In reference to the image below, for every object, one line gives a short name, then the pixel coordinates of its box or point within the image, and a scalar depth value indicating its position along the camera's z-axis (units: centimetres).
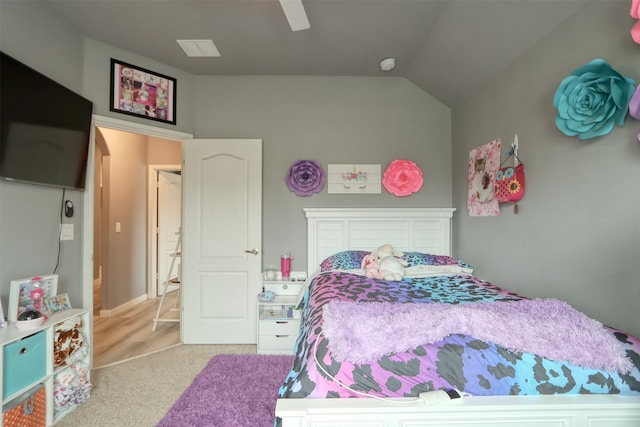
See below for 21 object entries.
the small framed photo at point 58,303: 187
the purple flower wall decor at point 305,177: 294
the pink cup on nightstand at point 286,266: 292
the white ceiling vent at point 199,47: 243
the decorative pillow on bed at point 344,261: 253
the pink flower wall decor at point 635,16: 114
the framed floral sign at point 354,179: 302
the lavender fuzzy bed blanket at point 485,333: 106
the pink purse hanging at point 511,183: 194
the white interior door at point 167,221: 448
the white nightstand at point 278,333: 261
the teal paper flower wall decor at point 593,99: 125
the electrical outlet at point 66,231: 210
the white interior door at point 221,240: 288
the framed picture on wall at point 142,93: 249
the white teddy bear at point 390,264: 221
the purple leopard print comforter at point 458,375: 105
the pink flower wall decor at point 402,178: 295
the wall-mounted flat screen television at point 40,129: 162
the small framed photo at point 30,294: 165
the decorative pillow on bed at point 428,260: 259
